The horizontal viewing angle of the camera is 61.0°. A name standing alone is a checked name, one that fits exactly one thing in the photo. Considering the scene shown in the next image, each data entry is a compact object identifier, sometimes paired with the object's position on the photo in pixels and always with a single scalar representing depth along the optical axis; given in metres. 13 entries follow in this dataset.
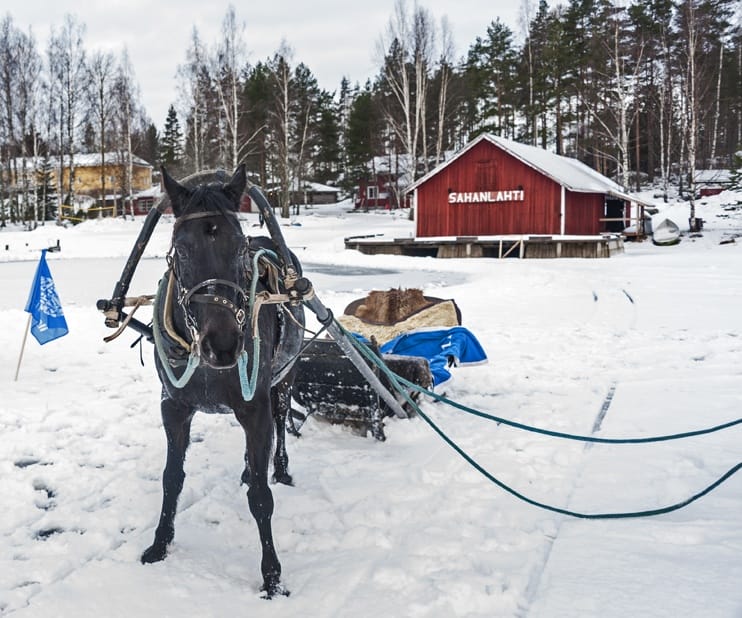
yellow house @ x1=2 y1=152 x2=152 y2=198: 53.00
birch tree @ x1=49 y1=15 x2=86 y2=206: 41.03
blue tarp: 6.76
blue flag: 6.77
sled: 5.25
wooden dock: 25.81
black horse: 2.59
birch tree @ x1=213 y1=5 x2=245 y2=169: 37.44
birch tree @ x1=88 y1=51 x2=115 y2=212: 42.97
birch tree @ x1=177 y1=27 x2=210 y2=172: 40.09
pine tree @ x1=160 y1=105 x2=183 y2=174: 59.94
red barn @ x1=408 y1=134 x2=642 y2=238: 28.36
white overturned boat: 30.45
